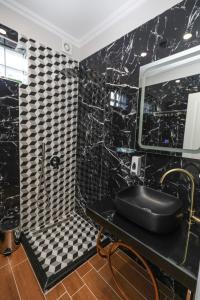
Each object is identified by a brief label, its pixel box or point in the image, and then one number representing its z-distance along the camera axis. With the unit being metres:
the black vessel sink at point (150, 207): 1.01
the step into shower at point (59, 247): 1.52
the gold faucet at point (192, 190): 1.10
